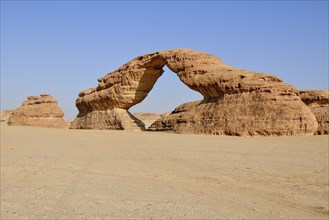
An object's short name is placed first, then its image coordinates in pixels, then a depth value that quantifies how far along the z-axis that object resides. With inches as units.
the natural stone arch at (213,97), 645.3
